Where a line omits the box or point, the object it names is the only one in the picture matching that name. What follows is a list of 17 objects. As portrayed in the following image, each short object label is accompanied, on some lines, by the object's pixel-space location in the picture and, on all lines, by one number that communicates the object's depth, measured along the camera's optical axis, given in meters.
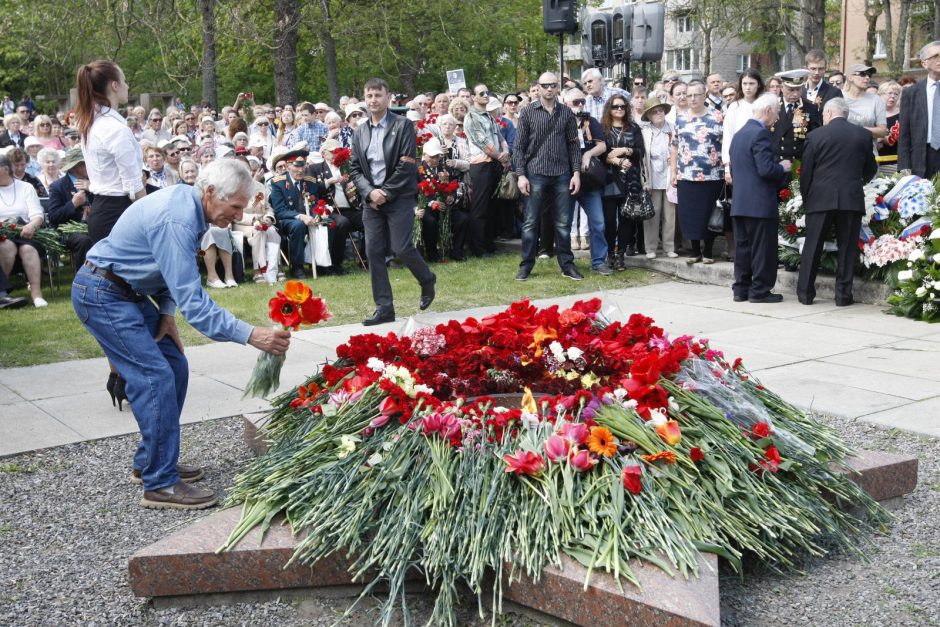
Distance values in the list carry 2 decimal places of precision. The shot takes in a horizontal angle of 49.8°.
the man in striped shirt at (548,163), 11.17
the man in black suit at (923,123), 10.09
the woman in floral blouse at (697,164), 11.04
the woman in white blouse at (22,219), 10.94
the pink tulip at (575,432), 3.95
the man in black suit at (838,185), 9.33
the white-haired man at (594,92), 12.96
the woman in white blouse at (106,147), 6.39
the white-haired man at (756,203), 9.63
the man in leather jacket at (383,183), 8.98
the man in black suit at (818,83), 11.19
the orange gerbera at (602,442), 3.89
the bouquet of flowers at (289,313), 4.48
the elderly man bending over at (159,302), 4.33
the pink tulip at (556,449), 3.88
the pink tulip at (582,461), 3.82
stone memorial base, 3.25
